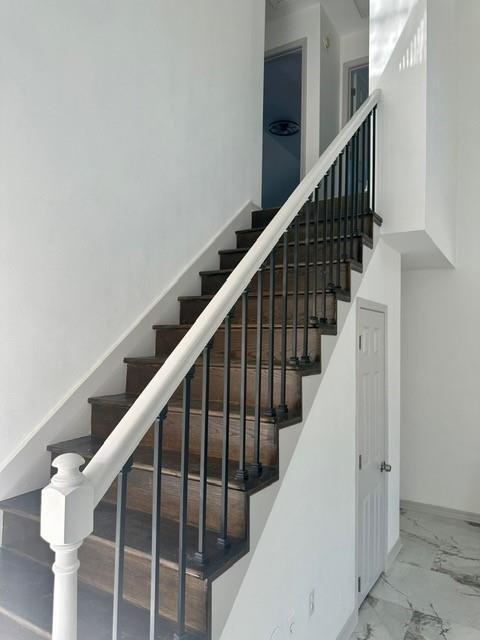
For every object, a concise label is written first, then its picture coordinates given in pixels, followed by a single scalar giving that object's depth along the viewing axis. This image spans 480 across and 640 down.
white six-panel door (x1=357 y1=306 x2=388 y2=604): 2.70
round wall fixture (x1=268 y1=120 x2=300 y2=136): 6.24
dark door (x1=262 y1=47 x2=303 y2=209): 5.12
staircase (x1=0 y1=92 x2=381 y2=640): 1.33
